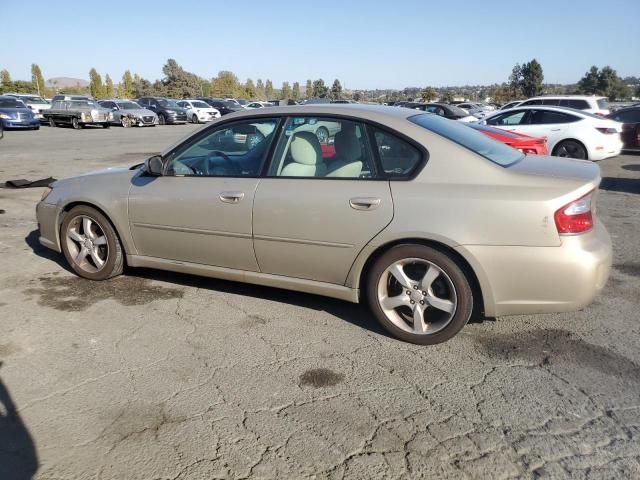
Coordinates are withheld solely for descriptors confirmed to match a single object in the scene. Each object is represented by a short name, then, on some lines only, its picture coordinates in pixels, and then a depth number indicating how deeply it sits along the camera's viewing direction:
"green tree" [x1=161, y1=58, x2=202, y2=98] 81.06
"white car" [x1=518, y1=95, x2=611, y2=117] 16.73
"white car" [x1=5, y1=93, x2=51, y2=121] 30.19
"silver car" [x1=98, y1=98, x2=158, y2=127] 29.34
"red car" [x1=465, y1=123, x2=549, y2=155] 8.64
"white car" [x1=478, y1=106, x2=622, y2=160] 11.91
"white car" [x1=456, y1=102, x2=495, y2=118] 32.84
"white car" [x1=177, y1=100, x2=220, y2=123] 33.31
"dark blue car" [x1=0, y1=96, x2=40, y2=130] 23.81
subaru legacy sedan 3.28
